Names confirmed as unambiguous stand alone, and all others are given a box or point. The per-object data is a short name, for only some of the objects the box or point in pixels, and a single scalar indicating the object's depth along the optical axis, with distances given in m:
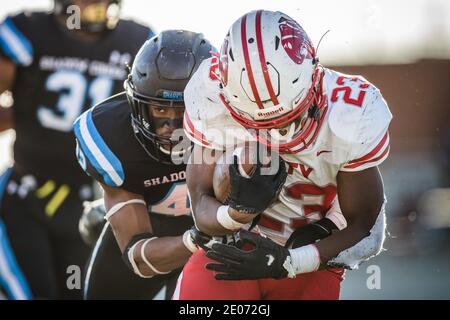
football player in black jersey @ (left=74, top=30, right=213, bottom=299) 8.39
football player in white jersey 7.13
